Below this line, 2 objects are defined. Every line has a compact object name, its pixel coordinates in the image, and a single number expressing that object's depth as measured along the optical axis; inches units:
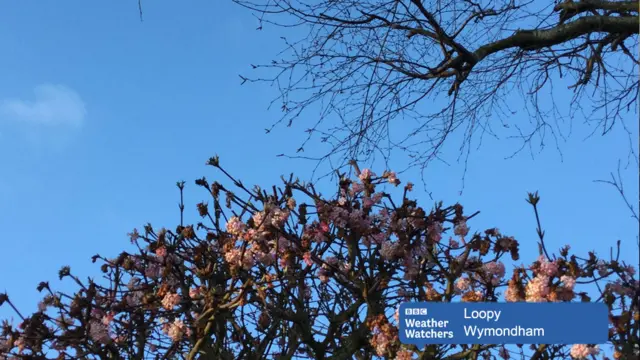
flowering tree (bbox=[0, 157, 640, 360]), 149.4
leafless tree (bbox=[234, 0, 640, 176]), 195.6
